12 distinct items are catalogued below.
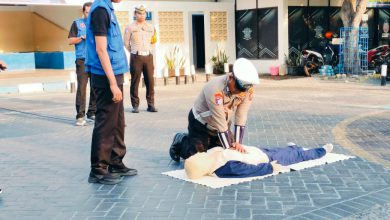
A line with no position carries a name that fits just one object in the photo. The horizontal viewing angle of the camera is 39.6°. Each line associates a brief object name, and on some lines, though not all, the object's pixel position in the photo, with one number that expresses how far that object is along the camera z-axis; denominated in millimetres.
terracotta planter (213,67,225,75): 18953
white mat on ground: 5211
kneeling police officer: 5223
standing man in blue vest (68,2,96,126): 8641
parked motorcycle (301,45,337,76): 17391
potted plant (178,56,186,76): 18219
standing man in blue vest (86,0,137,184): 5188
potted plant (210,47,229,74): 18984
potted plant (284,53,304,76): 17750
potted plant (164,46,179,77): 17719
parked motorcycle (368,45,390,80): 16969
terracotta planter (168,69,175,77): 17731
